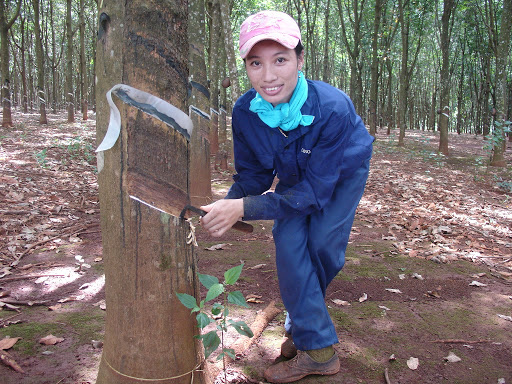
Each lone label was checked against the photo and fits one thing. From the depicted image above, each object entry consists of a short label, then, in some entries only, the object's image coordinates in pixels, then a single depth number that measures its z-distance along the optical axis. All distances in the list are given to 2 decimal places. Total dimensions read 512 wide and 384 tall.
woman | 1.81
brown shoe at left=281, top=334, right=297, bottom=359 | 2.22
